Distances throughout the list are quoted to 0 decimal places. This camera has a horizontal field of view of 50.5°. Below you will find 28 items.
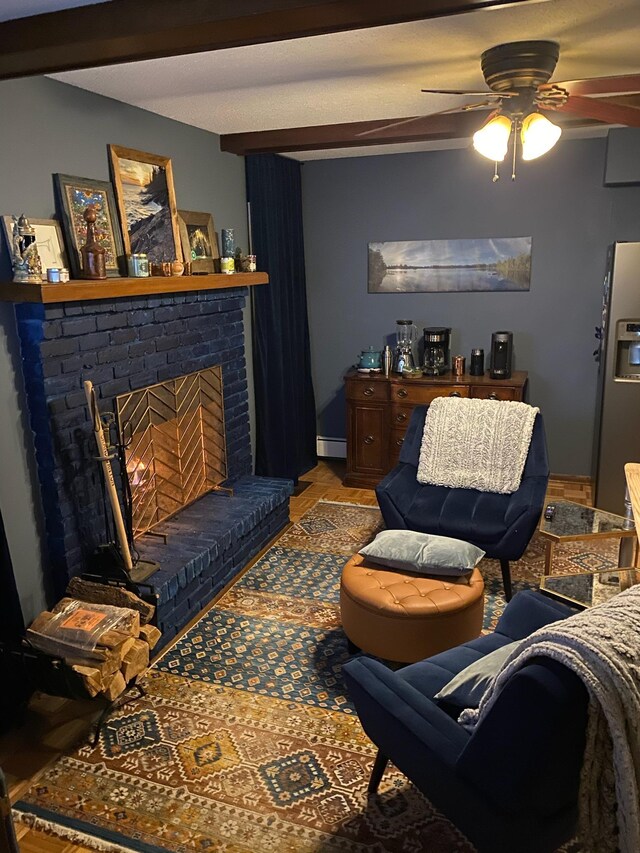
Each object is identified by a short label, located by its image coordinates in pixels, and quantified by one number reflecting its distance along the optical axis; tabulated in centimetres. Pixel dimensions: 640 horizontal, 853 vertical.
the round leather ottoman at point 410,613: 265
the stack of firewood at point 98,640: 254
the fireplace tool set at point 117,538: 288
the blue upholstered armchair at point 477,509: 336
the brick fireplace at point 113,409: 287
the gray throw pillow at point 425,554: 287
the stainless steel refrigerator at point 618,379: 422
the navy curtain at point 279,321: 483
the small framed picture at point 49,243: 285
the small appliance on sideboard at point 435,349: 512
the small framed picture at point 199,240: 397
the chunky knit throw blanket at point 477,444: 371
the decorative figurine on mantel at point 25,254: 264
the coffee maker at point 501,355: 490
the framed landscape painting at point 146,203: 339
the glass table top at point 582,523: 311
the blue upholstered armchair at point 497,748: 146
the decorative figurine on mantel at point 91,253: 295
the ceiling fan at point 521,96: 251
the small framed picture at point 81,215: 298
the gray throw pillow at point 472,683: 192
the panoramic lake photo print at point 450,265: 511
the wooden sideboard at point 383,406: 486
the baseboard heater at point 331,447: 589
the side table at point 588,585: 265
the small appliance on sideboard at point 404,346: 511
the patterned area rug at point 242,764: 210
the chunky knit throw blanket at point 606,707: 142
